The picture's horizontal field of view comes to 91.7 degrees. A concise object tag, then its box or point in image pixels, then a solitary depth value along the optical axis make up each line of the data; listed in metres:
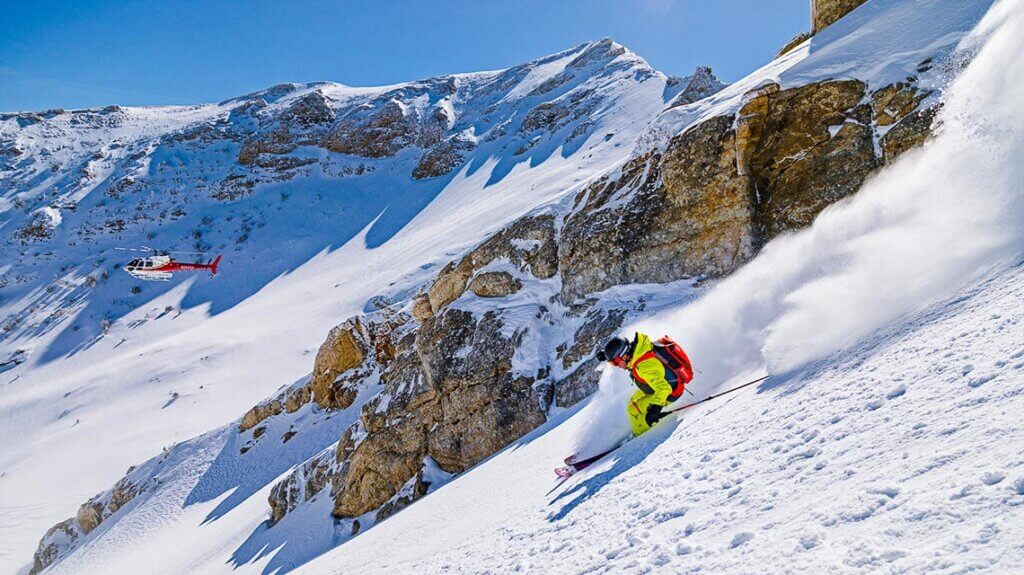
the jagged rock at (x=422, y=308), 17.22
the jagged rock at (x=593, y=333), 11.65
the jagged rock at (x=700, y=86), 45.06
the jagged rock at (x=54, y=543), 22.52
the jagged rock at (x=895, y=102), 9.19
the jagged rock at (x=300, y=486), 16.10
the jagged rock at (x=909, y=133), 8.73
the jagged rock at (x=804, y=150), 9.65
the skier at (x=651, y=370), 6.03
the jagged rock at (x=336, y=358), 21.14
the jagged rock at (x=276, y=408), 22.44
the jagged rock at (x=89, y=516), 22.67
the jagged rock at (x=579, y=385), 10.85
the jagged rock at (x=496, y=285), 14.41
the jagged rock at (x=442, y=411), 12.03
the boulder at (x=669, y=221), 10.95
